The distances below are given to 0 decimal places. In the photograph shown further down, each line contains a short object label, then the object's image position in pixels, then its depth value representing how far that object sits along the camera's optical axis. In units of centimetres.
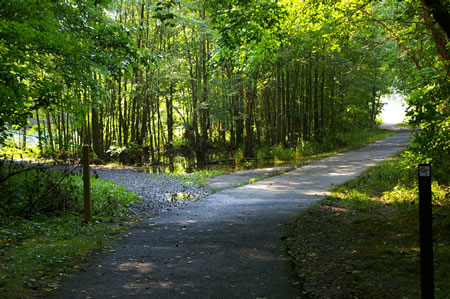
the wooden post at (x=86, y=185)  777
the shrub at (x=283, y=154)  2286
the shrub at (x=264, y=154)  2412
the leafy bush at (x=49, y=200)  826
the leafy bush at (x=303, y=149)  2388
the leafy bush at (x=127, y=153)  2584
